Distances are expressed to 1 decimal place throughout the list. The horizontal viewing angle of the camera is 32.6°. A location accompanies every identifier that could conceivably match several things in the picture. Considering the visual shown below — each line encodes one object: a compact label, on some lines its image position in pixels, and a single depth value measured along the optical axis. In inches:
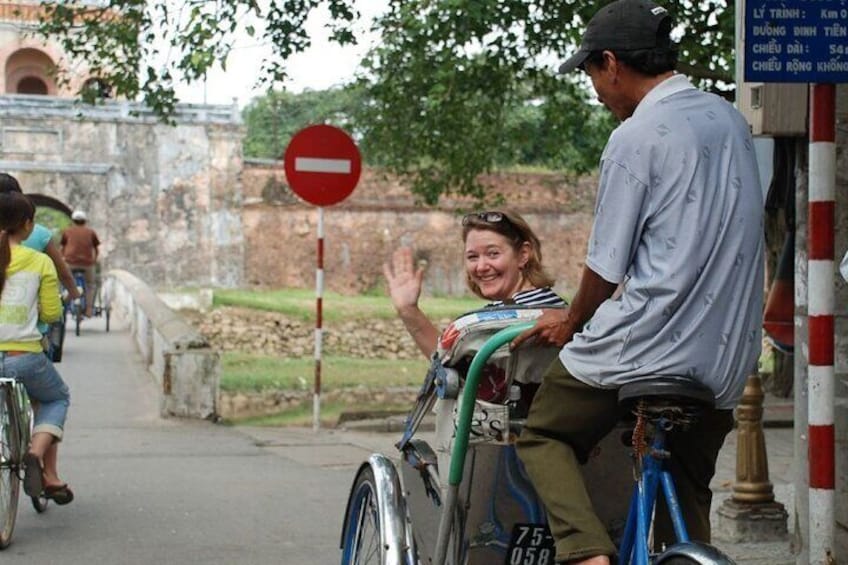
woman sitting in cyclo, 174.6
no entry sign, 501.4
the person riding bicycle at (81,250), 837.2
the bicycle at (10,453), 270.1
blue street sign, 199.0
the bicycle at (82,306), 806.3
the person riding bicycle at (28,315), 277.0
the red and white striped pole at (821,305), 198.8
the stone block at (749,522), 289.9
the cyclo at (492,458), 149.3
